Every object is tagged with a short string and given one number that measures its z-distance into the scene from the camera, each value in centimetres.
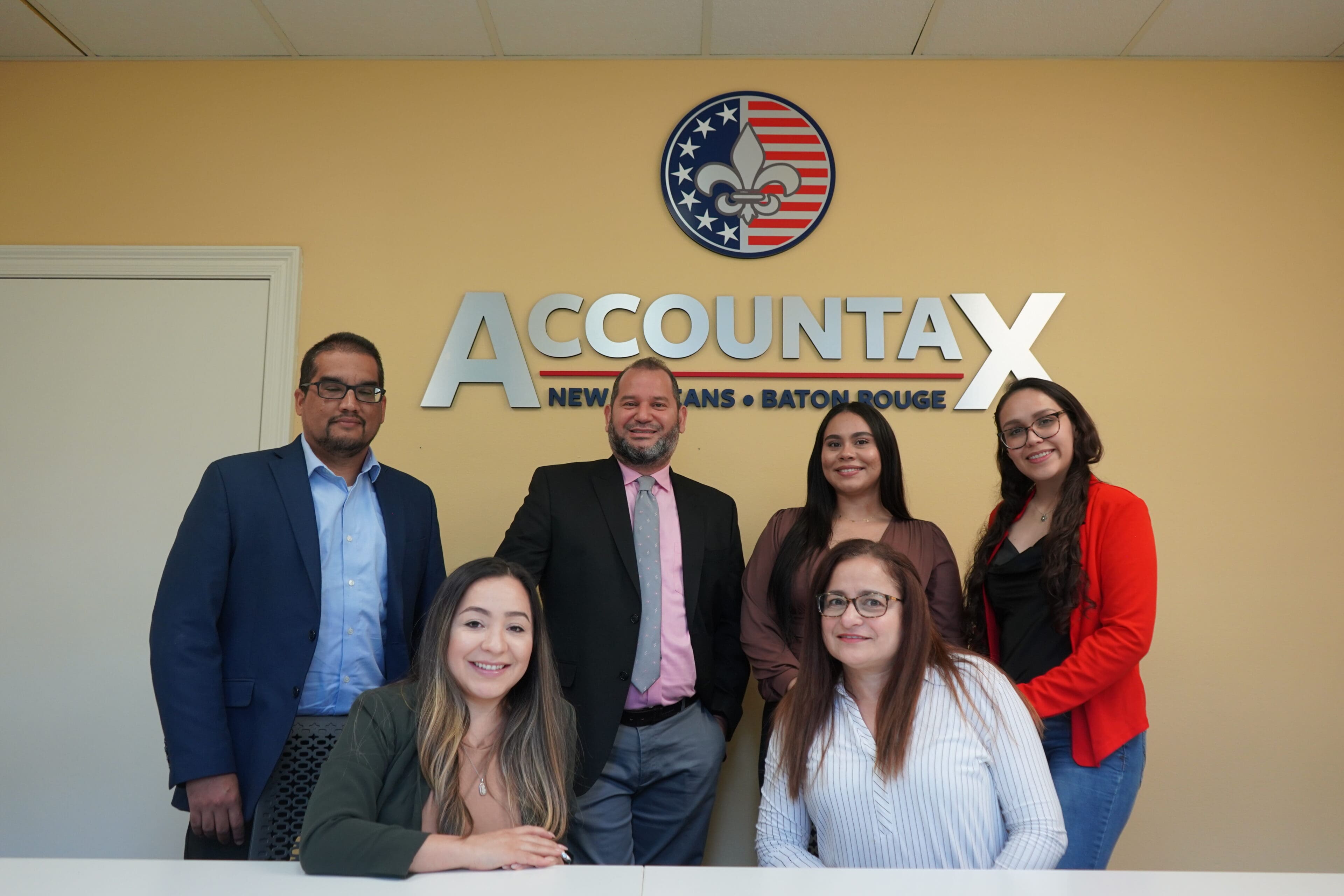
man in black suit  252
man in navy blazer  214
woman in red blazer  221
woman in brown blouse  259
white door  330
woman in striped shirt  179
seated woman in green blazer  169
